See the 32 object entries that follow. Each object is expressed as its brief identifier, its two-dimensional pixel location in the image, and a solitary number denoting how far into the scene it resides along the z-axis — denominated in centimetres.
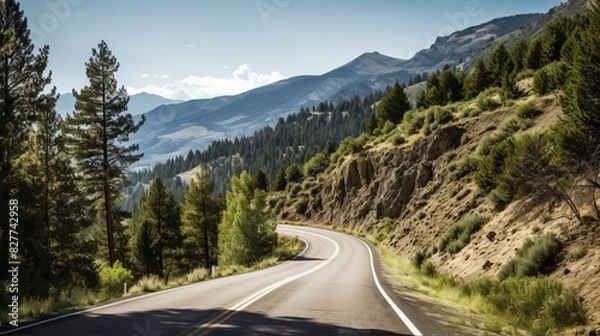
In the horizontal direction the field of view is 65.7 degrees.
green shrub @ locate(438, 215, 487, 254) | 2258
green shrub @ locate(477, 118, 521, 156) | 3044
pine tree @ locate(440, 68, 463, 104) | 5941
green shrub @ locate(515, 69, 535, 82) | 4506
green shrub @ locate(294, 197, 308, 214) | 7362
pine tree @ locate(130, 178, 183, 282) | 5028
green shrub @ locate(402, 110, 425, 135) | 5234
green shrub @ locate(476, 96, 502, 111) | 4068
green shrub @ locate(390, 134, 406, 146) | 5272
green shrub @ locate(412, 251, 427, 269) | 2617
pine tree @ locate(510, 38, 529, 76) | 5248
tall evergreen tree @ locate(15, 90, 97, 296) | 2295
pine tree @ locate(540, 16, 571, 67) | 4562
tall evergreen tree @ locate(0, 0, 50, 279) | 1981
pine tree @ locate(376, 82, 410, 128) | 7106
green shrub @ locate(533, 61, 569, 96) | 3011
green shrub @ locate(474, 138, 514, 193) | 2417
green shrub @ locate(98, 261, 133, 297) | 2583
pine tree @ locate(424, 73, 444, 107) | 6181
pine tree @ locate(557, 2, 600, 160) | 1595
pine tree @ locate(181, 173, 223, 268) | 4841
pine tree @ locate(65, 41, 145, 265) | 3016
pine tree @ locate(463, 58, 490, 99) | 5466
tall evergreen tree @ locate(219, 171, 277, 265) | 4003
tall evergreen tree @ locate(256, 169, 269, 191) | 9788
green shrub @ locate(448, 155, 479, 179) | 3272
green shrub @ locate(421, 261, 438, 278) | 2231
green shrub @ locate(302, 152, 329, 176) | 8356
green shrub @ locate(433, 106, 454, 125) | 4574
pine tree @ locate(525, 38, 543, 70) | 4881
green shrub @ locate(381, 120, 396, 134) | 6388
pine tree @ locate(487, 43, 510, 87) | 5394
